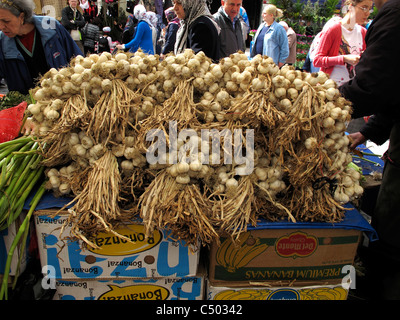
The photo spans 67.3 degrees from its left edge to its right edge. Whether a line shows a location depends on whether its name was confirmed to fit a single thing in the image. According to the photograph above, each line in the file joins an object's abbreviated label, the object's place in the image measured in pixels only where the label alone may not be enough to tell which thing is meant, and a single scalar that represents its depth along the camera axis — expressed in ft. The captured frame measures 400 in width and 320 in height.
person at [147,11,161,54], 18.54
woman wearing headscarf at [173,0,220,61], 8.99
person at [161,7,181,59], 11.79
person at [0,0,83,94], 8.43
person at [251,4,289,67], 15.93
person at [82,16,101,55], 20.86
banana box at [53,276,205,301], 5.30
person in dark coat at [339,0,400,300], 5.03
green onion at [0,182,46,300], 4.62
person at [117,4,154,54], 17.92
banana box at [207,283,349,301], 5.30
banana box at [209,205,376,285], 4.98
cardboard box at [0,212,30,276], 4.89
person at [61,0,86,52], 20.08
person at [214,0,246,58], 11.06
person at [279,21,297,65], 19.51
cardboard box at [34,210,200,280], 4.90
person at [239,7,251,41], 17.74
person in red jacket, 10.19
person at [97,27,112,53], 21.34
